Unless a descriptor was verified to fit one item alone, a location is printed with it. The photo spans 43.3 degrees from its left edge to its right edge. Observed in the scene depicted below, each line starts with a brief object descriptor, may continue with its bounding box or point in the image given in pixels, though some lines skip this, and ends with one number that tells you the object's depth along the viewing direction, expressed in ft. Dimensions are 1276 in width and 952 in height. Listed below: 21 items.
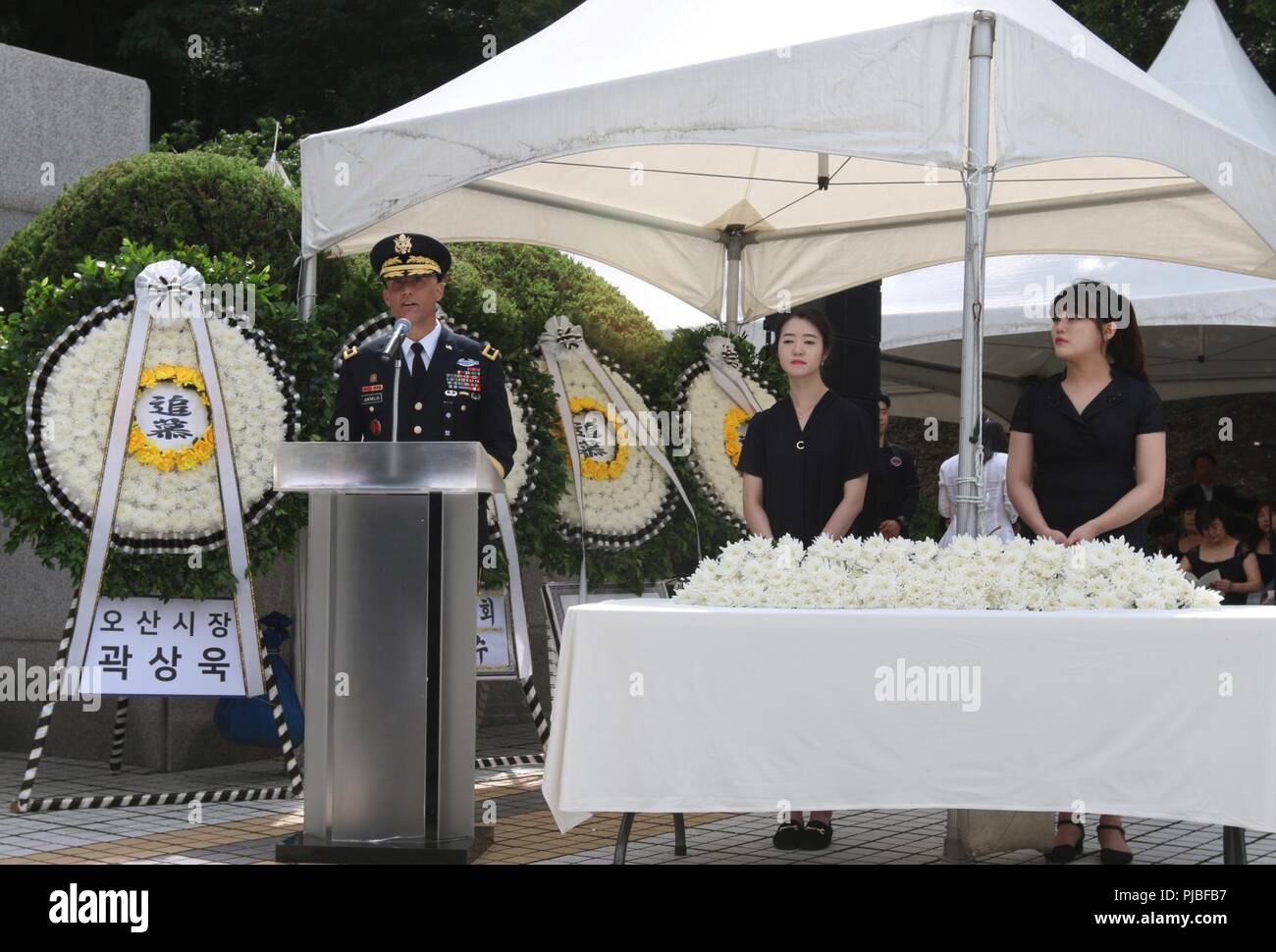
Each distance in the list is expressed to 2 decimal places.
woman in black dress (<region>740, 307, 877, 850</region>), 17.58
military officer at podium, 17.85
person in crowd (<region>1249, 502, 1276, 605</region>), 41.09
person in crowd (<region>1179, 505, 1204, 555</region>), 37.42
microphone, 14.90
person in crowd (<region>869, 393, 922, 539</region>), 29.99
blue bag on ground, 21.66
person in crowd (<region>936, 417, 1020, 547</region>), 27.20
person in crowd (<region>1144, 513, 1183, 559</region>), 44.12
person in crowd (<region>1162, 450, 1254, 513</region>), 38.81
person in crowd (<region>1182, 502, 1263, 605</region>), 34.91
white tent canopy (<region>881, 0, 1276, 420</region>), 35.06
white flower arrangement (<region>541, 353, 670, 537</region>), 24.52
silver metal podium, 15.79
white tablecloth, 13.01
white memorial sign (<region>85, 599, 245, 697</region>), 19.97
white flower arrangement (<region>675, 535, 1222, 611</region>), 13.74
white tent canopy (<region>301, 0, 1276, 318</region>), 16.65
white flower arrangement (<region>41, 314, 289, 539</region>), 19.81
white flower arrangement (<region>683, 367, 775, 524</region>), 26.43
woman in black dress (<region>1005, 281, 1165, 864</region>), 16.70
